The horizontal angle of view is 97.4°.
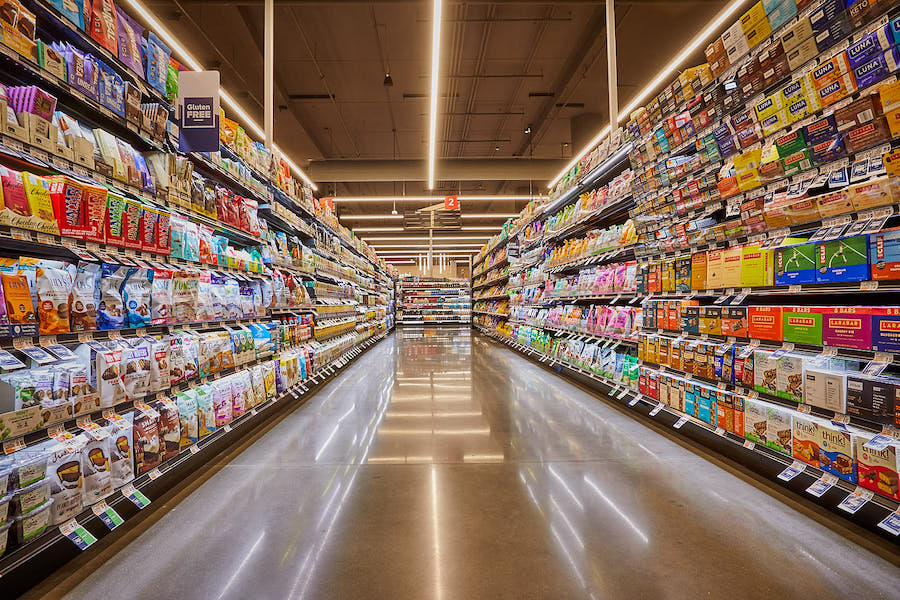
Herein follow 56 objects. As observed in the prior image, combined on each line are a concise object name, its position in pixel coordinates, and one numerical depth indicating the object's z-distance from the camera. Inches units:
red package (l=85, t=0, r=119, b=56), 72.3
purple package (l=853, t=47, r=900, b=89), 65.9
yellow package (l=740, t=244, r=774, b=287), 90.3
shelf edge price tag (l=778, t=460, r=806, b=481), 76.9
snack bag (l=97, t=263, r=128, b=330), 70.2
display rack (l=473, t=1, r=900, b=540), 67.5
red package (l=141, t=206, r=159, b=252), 80.6
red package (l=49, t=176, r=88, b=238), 62.2
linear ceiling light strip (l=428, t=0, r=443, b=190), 178.7
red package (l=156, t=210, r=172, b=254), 84.8
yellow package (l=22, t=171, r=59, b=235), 58.0
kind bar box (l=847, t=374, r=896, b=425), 63.1
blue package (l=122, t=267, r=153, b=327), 75.4
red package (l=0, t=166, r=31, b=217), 54.6
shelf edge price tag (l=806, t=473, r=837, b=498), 70.8
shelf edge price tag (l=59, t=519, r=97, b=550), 57.3
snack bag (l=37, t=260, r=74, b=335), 58.6
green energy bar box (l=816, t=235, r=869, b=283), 69.7
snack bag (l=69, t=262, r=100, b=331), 64.3
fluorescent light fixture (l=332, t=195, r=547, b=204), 470.6
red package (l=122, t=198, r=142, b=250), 76.0
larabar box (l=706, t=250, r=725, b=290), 104.4
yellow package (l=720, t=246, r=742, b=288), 98.7
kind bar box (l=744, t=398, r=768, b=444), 87.4
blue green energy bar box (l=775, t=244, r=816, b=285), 79.5
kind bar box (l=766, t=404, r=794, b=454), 81.2
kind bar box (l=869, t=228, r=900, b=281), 64.6
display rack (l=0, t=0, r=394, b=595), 56.1
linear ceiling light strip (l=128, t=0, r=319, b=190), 165.2
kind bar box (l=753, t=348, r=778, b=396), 85.4
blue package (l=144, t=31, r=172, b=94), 86.8
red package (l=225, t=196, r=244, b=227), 118.5
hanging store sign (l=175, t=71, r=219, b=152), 94.3
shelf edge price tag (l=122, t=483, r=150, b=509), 68.9
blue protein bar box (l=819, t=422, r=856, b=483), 68.0
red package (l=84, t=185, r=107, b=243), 66.9
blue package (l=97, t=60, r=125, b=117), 72.7
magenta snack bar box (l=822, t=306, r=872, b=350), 68.2
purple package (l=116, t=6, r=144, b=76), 79.2
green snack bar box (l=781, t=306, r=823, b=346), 77.6
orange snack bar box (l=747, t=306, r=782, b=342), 86.8
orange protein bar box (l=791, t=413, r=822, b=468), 74.4
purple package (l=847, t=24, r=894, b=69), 66.1
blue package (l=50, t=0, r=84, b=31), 65.9
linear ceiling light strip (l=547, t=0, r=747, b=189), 185.3
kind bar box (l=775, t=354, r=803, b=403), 79.4
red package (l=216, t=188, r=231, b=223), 113.4
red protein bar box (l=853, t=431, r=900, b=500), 61.0
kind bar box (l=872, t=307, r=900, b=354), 63.6
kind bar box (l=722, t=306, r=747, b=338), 96.8
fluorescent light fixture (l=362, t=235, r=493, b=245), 854.1
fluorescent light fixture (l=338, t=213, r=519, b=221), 586.9
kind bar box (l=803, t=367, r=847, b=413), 70.6
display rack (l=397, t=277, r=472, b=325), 731.4
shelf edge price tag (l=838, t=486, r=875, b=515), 64.9
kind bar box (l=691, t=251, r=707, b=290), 111.7
